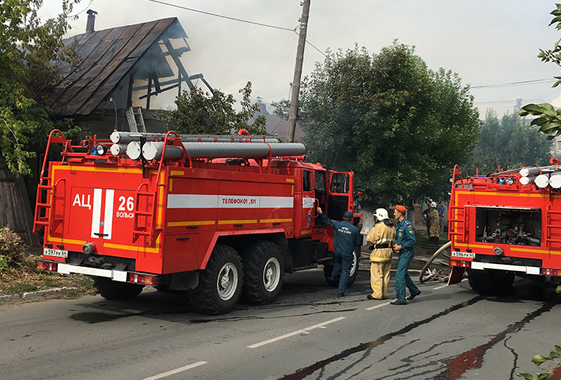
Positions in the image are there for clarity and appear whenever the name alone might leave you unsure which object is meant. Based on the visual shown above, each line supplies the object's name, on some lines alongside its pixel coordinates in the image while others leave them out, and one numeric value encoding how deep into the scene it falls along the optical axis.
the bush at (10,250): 9.65
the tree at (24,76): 11.65
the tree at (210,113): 14.84
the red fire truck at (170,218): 7.16
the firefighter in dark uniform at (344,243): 10.27
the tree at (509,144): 62.84
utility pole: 14.06
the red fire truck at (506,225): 9.95
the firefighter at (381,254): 9.89
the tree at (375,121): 17.80
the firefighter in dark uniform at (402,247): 9.61
